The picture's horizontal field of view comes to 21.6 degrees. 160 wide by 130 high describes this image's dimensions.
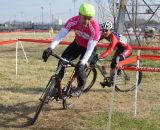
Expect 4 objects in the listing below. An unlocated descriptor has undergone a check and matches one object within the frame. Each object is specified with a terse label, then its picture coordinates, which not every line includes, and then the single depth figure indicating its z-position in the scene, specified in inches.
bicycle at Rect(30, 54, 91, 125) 308.0
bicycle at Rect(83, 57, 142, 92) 421.7
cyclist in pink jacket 307.9
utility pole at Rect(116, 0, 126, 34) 947.8
